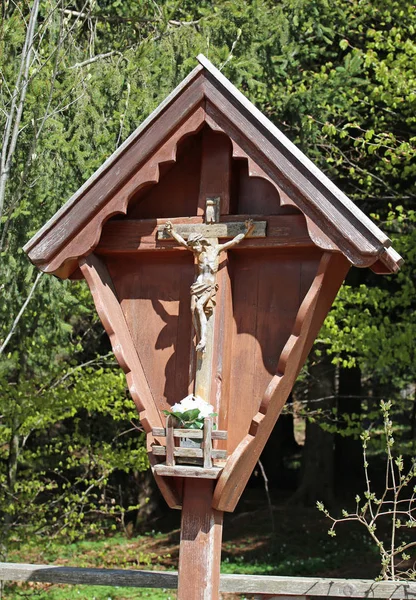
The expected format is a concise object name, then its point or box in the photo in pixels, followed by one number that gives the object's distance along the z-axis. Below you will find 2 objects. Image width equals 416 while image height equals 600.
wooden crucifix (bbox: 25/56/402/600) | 7.50
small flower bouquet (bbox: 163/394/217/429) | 7.44
